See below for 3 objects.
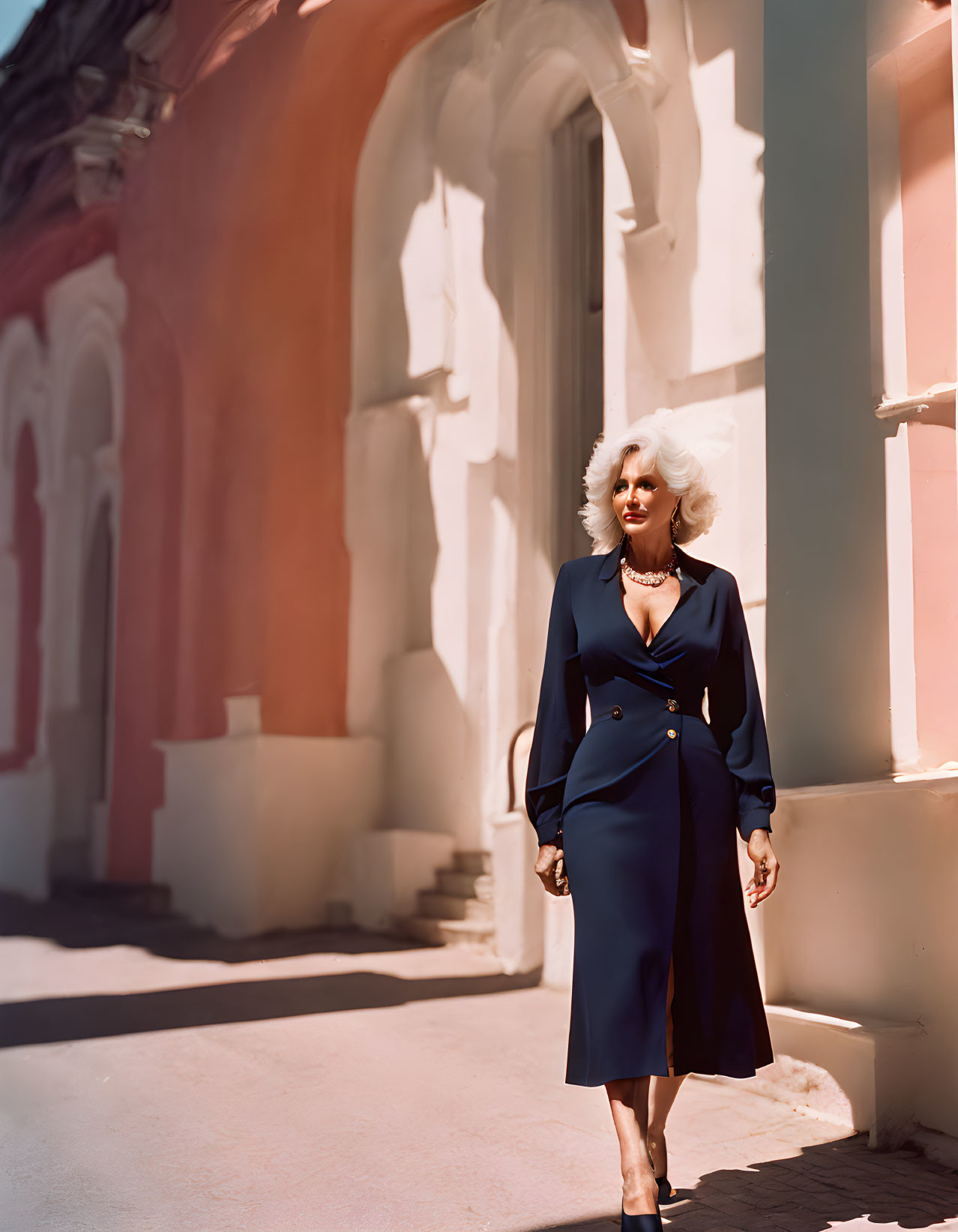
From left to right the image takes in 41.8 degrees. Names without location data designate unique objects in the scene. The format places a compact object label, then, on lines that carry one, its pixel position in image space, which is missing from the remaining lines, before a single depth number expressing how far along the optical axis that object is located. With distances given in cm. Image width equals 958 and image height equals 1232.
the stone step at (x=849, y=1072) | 337
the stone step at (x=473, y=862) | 654
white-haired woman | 258
